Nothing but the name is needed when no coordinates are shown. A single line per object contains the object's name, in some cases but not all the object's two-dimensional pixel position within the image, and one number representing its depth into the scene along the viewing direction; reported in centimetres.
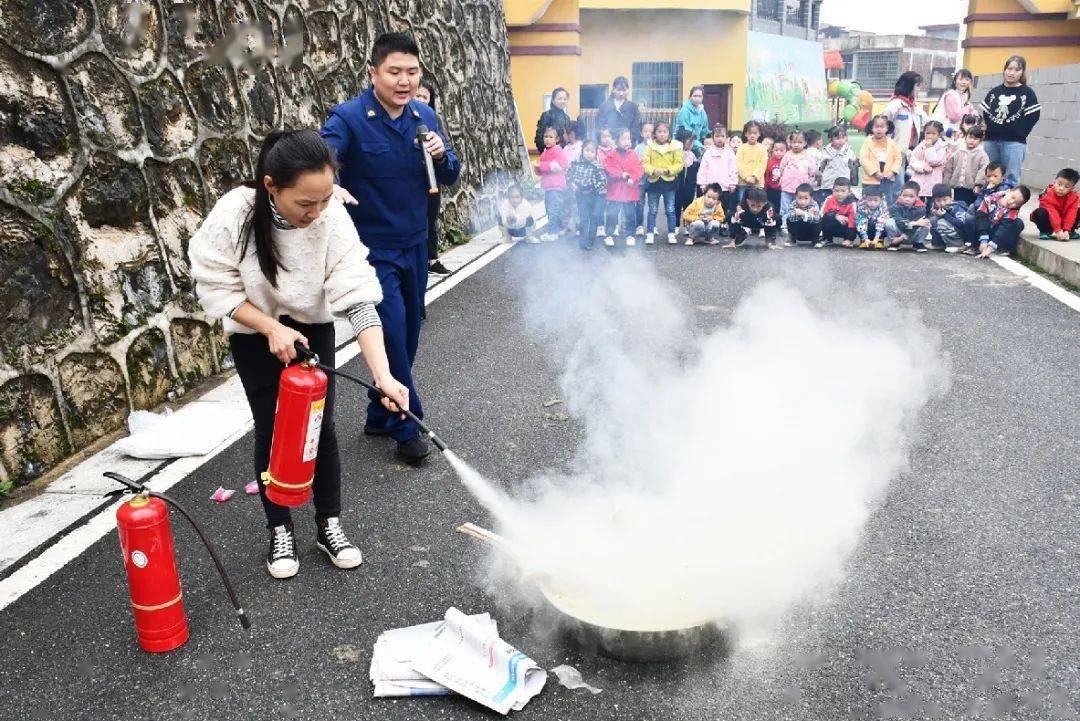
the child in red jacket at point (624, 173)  1119
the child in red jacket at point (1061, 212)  945
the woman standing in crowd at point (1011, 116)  1017
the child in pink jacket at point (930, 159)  1048
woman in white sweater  273
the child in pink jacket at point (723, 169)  1145
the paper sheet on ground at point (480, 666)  252
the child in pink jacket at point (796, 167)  1126
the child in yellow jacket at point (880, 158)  1077
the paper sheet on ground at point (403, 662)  260
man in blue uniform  409
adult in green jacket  1366
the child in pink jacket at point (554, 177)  1181
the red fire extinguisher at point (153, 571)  268
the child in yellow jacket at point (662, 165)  1134
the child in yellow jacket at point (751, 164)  1141
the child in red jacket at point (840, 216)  1058
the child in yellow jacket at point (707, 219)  1106
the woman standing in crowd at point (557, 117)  1309
